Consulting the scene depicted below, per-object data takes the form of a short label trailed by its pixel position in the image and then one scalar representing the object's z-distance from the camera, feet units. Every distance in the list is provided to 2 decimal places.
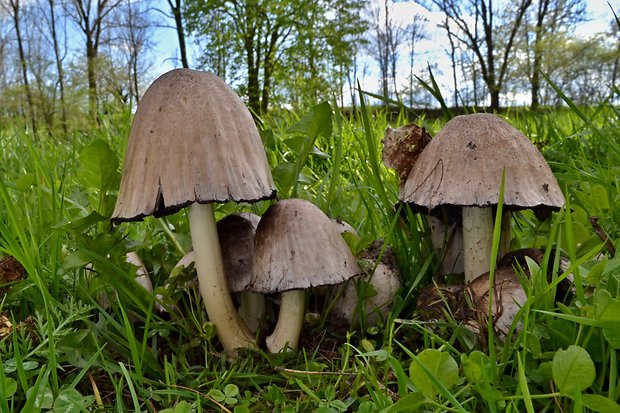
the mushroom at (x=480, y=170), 0.65
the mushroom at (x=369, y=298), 0.80
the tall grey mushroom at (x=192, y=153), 0.63
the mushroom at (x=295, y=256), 0.68
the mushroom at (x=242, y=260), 0.79
